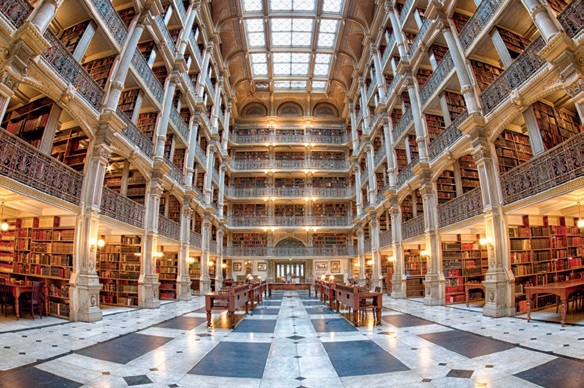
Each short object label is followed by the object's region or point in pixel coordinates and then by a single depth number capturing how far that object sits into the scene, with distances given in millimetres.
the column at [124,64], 8828
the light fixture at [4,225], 7000
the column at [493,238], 7797
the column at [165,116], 12117
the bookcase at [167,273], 14070
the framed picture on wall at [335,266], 24172
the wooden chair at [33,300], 7305
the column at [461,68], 9039
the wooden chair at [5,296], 7320
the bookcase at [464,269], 11344
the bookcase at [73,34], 8422
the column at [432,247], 10953
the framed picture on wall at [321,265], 24172
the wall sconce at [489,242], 8227
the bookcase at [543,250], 8578
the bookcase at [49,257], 8094
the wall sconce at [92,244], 7908
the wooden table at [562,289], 5973
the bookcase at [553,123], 8102
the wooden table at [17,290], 7141
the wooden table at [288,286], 16453
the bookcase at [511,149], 9281
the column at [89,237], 7527
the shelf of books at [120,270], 10953
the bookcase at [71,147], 9694
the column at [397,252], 14219
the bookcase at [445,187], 12445
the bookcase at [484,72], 9688
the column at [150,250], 10562
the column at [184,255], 13766
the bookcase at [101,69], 9719
